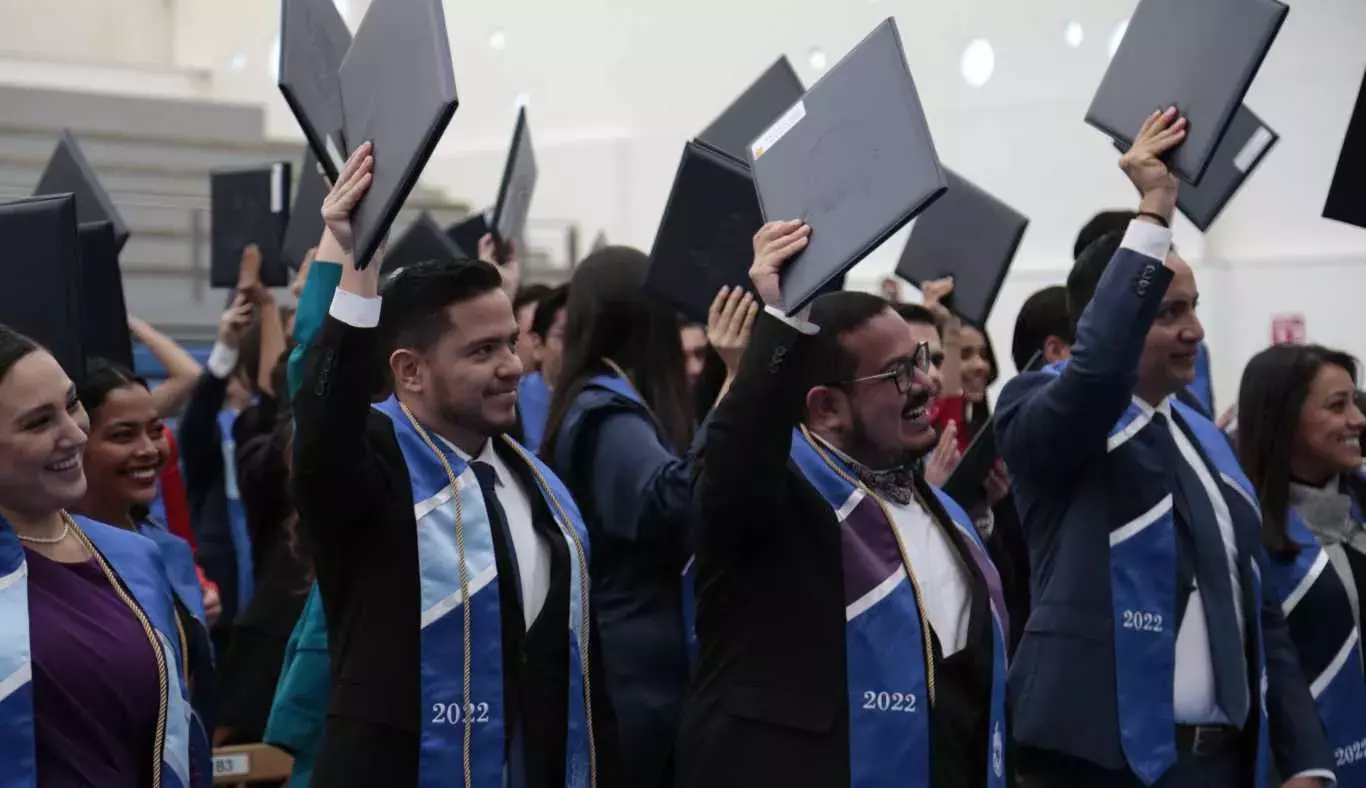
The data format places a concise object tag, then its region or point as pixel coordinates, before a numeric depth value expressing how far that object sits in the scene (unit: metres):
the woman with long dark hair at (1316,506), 4.40
